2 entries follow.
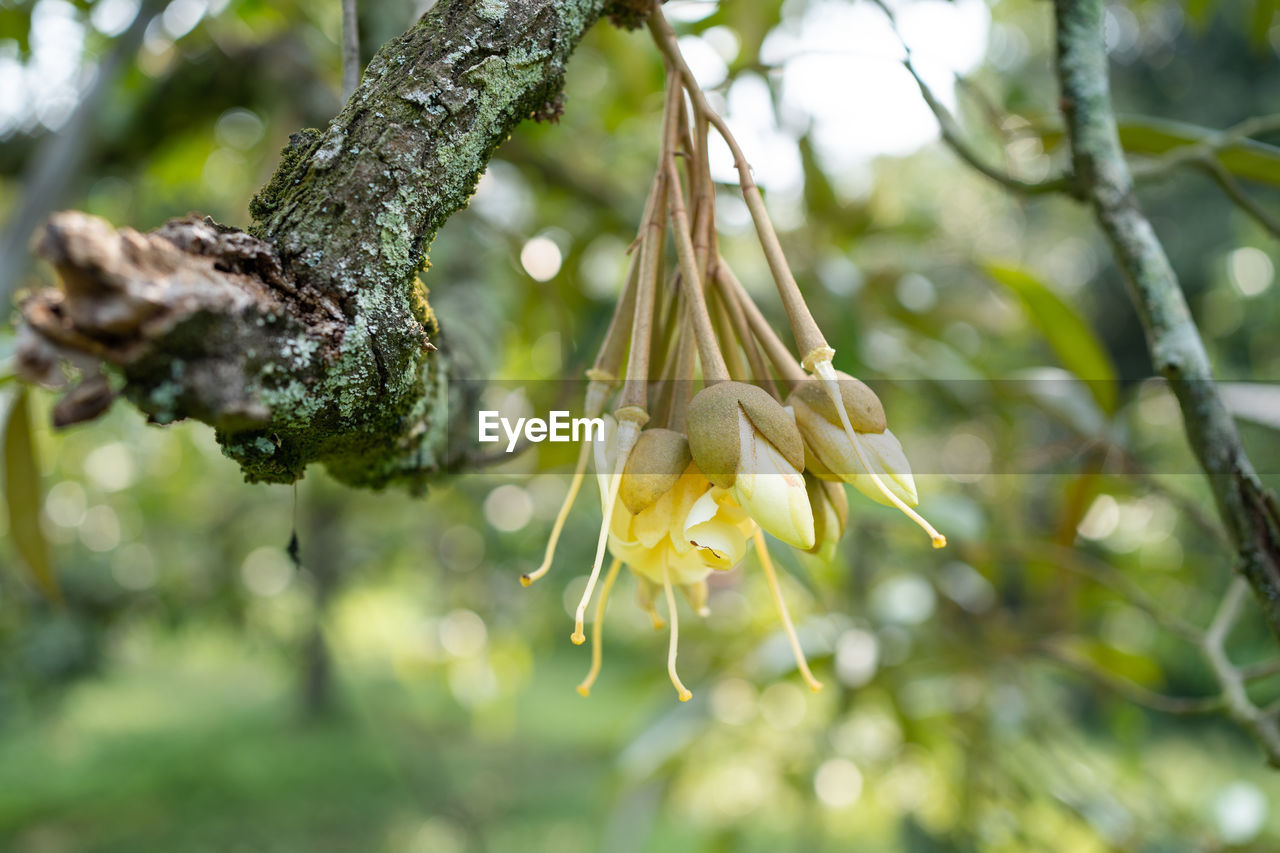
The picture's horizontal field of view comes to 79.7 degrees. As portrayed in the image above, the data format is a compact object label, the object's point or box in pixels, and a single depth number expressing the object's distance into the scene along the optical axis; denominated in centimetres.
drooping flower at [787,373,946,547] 37
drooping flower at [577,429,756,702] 37
